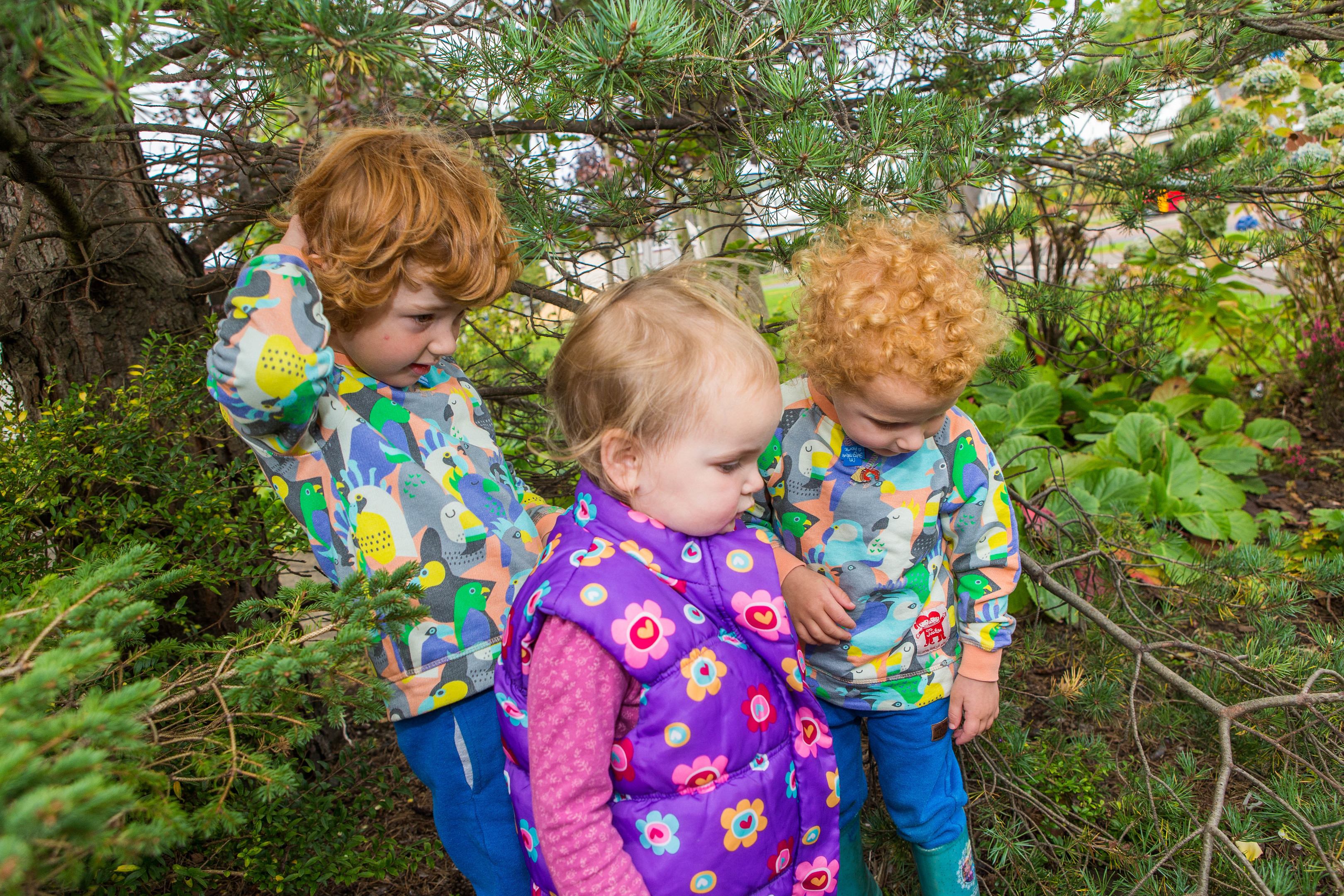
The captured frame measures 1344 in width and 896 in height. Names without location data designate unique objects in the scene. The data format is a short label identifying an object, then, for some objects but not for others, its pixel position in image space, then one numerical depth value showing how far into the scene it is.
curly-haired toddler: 1.36
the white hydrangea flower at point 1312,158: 2.85
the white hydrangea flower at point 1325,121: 3.58
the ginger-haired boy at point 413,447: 1.27
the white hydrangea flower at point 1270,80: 3.95
